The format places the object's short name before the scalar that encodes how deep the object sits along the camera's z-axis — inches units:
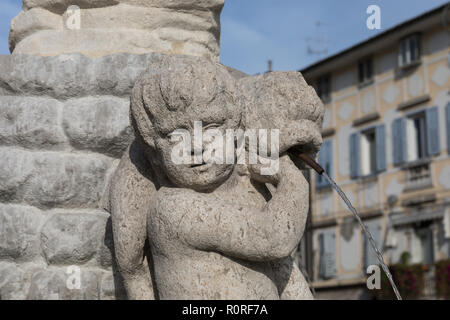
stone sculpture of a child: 102.7
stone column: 135.6
